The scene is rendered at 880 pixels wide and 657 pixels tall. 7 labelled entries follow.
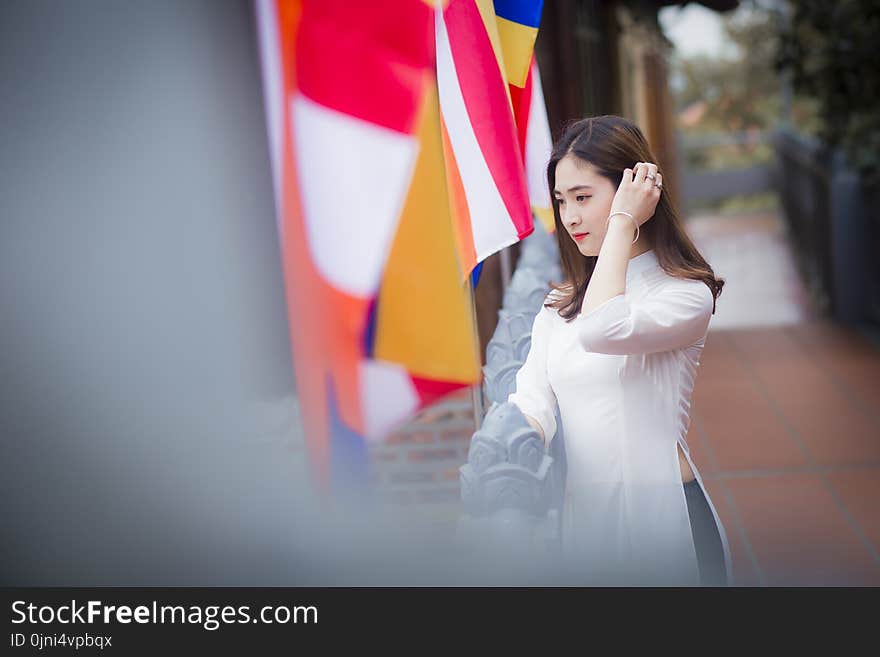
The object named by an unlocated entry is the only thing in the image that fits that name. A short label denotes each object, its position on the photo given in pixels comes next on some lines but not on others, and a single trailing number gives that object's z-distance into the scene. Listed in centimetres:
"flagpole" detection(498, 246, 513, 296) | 572
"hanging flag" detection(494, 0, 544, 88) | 462
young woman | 423
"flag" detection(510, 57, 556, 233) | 471
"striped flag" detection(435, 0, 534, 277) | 442
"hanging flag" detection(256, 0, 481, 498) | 437
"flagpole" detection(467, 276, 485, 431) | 453
